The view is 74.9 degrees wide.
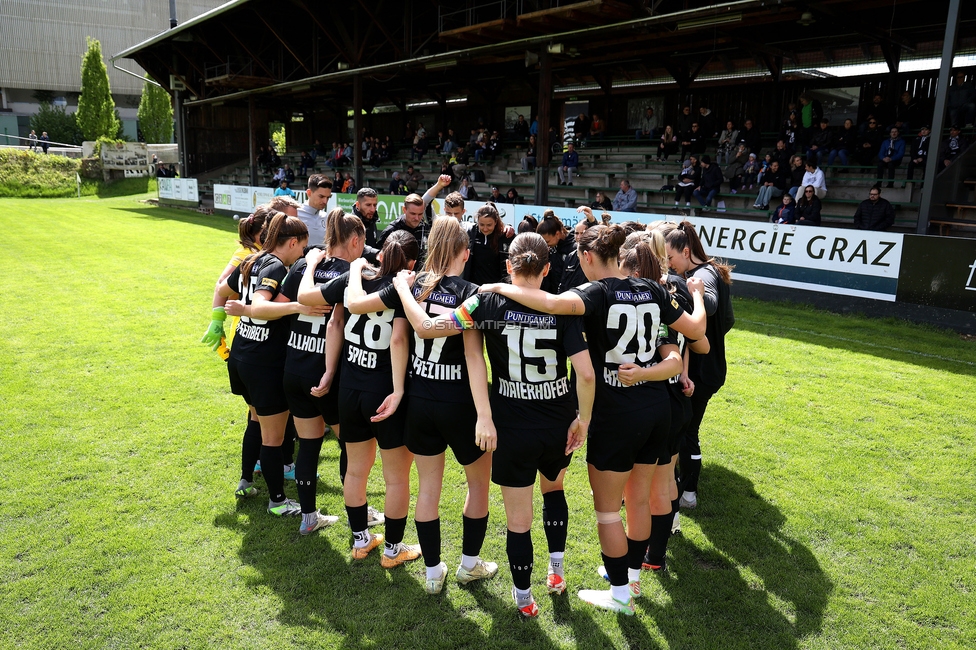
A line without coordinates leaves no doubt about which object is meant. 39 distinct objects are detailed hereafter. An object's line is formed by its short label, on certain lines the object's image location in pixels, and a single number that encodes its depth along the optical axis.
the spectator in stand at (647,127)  20.80
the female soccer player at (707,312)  3.72
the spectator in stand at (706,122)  17.25
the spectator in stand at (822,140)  14.56
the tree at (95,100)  39.44
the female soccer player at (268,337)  3.88
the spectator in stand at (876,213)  11.22
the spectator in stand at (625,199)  14.70
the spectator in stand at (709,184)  14.64
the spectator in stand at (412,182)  18.77
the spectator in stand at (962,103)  13.12
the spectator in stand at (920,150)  12.82
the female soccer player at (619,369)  3.09
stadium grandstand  13.53
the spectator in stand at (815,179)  12.80
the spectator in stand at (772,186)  13.84
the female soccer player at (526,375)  2.97
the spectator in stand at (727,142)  16.00
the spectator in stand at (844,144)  14.38
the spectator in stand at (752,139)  15.80
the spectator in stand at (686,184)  15.17
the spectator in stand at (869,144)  13.96
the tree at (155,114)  43.53
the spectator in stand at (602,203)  14.00
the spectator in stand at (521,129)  23.41
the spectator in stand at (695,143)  16.84
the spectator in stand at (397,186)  19.98
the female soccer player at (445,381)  3.10
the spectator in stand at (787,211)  12.07
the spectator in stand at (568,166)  18.72
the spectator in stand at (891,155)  13.14
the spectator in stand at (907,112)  14.29
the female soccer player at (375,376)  3.38
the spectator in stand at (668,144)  17.67
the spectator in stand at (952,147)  12.40
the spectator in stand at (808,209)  11.88
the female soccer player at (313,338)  3.75
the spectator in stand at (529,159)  20.69
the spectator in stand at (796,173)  13.42
